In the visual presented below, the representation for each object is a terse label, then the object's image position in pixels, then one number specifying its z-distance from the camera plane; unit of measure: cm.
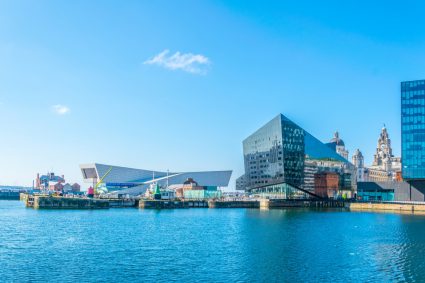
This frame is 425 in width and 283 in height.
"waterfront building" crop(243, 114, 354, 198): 14075
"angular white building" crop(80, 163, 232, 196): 19344
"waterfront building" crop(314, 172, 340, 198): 14750
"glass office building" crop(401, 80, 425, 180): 11844
